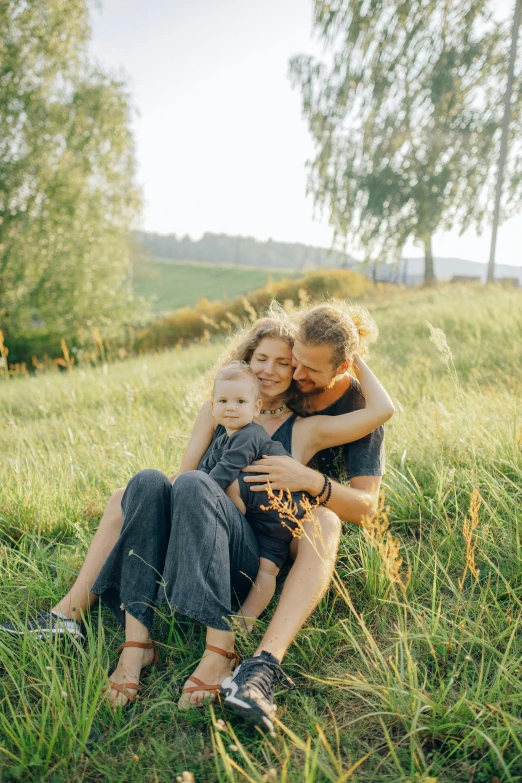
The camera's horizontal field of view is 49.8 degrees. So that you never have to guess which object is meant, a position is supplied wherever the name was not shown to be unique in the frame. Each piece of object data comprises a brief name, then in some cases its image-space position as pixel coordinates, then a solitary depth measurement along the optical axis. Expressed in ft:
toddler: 7.95
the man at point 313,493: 6.44
